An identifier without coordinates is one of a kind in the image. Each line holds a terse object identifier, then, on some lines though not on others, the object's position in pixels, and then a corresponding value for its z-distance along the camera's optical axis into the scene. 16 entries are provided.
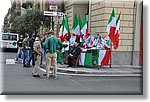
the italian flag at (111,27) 13.56
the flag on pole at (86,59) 13.84
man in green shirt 10.84
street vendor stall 13.72
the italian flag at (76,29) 14.59
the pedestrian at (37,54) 11.11
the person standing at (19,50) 17.81
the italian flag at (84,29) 14.34
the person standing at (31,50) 14.59
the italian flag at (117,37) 13.65
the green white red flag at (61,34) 15.74
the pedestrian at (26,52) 15.02
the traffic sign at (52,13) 20.08
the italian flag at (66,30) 15.59
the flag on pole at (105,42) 14.20
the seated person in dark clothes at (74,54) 13.85
